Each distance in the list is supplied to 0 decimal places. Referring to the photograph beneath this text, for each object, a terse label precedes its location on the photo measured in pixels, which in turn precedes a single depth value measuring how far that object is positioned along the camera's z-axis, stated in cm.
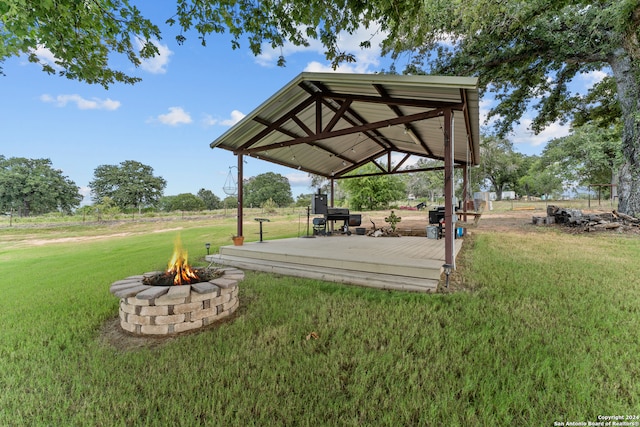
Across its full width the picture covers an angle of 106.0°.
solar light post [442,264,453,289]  348
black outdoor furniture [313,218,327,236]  842
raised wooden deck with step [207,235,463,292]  371
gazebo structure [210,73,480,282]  375
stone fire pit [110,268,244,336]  244
